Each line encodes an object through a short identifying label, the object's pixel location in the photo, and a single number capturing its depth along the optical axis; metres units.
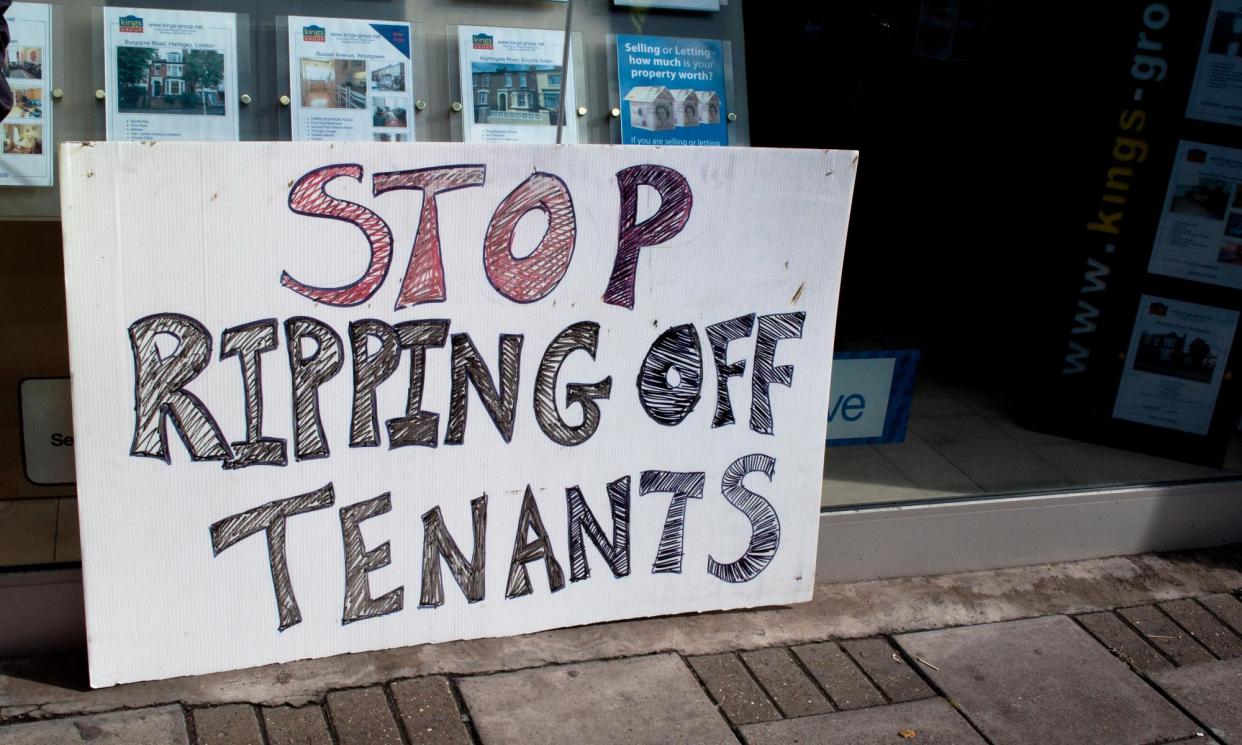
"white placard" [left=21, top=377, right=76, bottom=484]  3.28
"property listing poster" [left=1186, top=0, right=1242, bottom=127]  4.22
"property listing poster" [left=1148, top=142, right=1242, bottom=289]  4.34
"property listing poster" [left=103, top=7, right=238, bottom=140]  3.15
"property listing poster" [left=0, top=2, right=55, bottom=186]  3.07
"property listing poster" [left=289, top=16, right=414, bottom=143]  3.28
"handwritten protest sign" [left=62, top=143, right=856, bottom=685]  2.77
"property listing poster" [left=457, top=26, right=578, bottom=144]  3.43
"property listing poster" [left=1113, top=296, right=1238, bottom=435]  4.46
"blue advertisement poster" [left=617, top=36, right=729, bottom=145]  3.56
